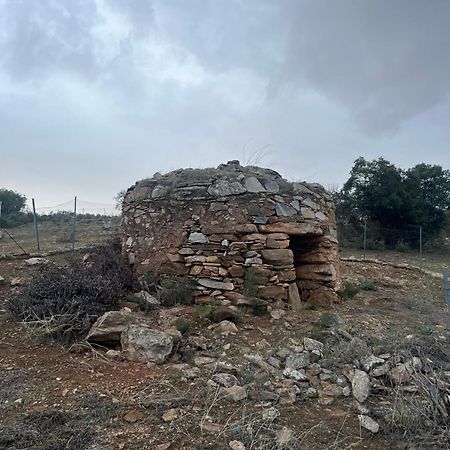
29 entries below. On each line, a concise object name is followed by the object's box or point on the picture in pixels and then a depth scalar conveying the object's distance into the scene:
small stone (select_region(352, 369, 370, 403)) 3.07
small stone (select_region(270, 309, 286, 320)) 4.87
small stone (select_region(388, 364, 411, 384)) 3.17
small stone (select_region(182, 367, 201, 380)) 3.26
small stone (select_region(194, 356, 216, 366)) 3.53
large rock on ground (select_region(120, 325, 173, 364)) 3.55
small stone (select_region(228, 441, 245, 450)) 2.40
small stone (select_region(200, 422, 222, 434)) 2.56
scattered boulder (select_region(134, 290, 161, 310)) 4.82
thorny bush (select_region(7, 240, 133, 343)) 4.02
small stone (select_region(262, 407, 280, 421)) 2.70
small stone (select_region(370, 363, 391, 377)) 3.31
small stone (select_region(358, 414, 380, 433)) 2.66
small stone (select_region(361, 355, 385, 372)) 3.43
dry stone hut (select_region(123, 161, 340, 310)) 5.20
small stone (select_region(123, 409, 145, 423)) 2.66
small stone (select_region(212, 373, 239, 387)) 3.16
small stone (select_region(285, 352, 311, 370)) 3.54
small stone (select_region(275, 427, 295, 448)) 2.42
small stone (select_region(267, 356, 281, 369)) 3.58
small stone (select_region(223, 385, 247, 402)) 2.97
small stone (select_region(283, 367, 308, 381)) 3.34
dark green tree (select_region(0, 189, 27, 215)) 22.55
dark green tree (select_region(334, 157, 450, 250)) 18.34
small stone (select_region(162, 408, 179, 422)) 2.67
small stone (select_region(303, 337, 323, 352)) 3.90
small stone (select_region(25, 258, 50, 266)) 7.14
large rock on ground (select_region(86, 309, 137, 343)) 3.79
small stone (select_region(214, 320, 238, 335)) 4.29
